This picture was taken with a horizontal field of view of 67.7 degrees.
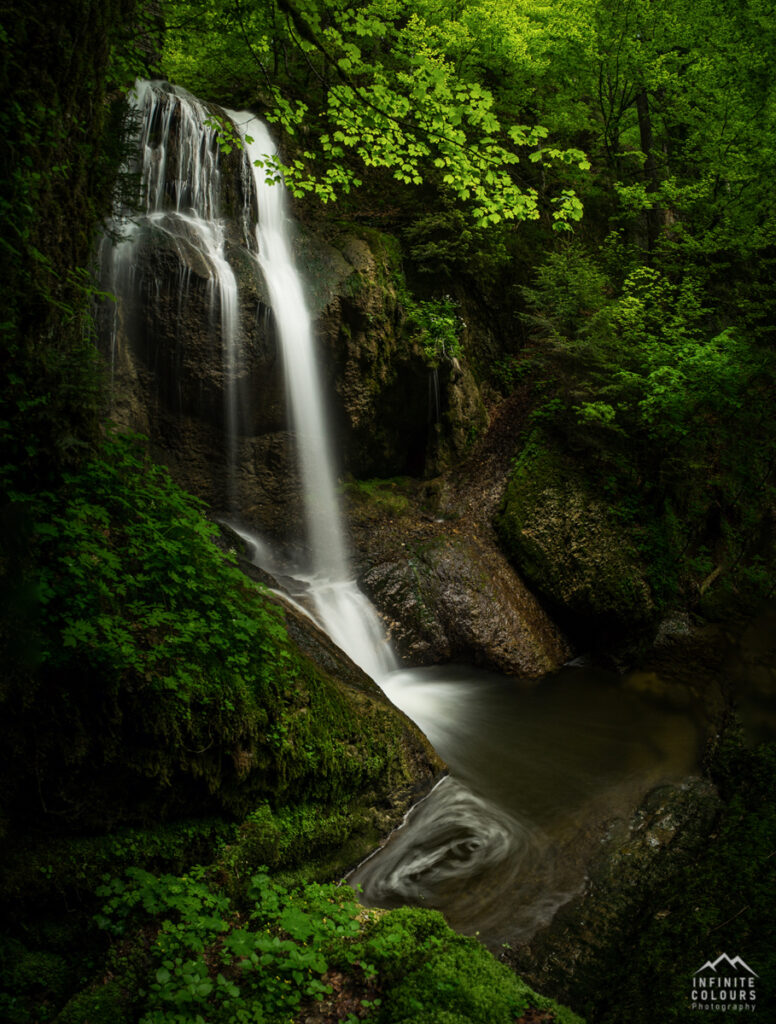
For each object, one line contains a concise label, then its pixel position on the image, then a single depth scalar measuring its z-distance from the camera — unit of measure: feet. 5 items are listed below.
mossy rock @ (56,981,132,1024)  7.72
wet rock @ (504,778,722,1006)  11.62
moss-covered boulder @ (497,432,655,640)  27.30
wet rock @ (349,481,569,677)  25.32
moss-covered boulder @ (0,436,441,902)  9.12
